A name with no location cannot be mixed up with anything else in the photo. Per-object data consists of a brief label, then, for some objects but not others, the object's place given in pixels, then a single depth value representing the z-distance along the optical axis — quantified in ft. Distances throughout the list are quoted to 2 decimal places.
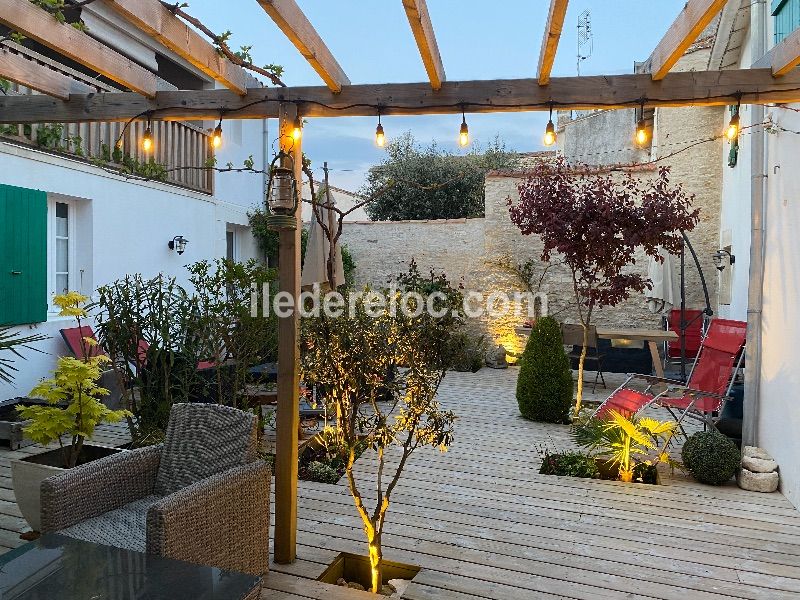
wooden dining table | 25.04
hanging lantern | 10.33
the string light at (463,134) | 11.95
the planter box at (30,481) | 10.89
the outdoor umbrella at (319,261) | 16.19
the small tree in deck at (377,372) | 9.81
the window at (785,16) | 14.58
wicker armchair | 8.04
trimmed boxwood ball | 14.52
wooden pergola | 10.05
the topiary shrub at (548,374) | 20.66
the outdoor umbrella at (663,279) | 26.81
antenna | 49.57
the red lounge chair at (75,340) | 21.21
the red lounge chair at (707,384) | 16.49
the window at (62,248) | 23.13
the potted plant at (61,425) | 11.11
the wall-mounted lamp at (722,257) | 26.78
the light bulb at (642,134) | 11.40
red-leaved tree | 19.06
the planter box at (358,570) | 10.37
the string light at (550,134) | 11.87
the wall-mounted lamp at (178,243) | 28.73
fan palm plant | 14.79
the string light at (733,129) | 11.36
